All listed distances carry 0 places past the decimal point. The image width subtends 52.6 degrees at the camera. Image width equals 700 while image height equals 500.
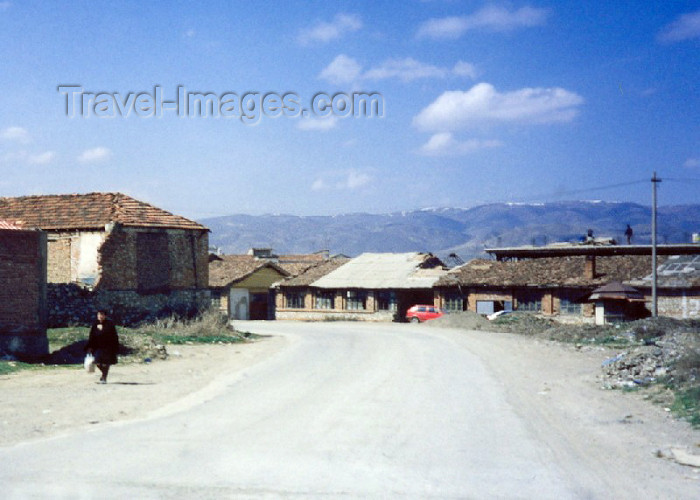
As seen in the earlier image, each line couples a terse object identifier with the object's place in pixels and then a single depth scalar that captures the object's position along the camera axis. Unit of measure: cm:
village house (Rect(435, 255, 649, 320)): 4600
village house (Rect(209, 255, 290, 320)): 5856
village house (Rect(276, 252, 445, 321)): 5450
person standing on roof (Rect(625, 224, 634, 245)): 7116
